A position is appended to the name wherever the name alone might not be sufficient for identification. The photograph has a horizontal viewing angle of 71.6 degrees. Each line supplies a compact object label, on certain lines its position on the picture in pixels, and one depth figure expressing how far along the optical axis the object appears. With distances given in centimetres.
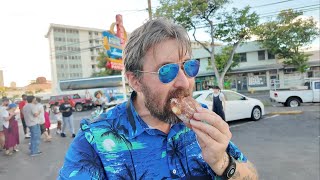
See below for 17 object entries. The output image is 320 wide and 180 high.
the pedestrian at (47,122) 905
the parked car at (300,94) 1318
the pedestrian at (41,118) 698
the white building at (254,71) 2796
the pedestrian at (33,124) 663
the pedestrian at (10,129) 698
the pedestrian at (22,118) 923
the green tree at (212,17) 1428
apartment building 6431
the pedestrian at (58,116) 959
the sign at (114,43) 766
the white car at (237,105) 891
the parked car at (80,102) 2173
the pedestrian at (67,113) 870
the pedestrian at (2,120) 683
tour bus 2242
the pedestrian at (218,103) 703
